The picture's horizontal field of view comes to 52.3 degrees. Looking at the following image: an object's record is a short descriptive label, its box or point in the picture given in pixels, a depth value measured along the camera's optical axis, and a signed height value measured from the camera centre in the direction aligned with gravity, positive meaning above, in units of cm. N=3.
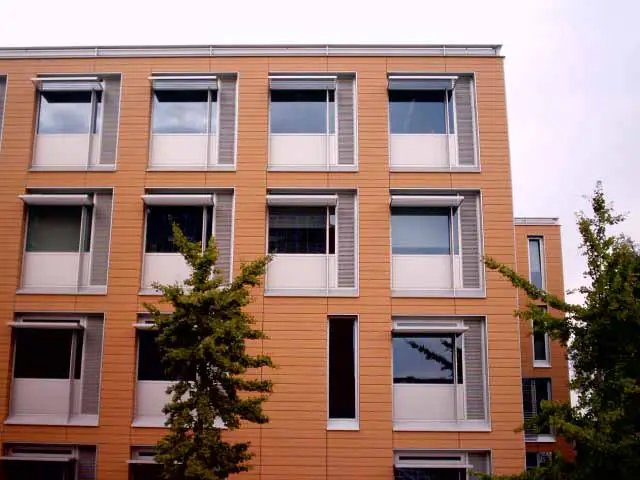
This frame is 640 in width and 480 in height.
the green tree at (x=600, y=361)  1033 +45
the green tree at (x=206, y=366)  1212 +36
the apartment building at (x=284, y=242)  1664 +383
